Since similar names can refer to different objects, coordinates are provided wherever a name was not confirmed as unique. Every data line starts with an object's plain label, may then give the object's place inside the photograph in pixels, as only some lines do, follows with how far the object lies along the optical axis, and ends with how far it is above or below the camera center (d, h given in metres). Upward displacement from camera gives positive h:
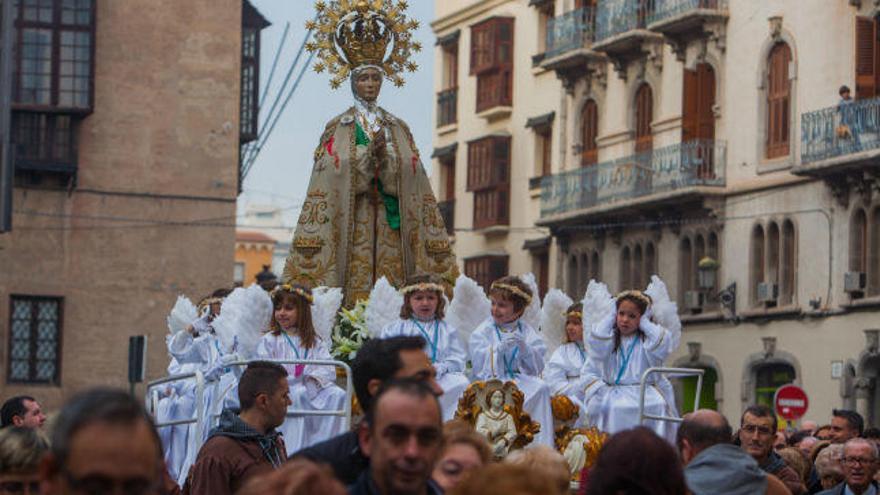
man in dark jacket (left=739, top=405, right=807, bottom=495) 14.16 -0.62
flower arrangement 18.84 -0.07
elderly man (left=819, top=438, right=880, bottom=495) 14.79 -0.79
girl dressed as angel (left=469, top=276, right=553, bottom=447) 17.52 -0.14
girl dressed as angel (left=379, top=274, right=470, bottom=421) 17.44 -0.04
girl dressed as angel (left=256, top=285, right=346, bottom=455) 17.27 -0.33
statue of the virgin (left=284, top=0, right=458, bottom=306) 21.41 +1.25
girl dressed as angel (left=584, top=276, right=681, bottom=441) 17.84 -0.23
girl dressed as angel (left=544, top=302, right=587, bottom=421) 19.47 -0.22
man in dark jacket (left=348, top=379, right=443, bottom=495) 7.99 -0.37
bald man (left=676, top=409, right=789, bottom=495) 10.66 -0.58
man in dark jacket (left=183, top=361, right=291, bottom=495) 11.93 -0.59
